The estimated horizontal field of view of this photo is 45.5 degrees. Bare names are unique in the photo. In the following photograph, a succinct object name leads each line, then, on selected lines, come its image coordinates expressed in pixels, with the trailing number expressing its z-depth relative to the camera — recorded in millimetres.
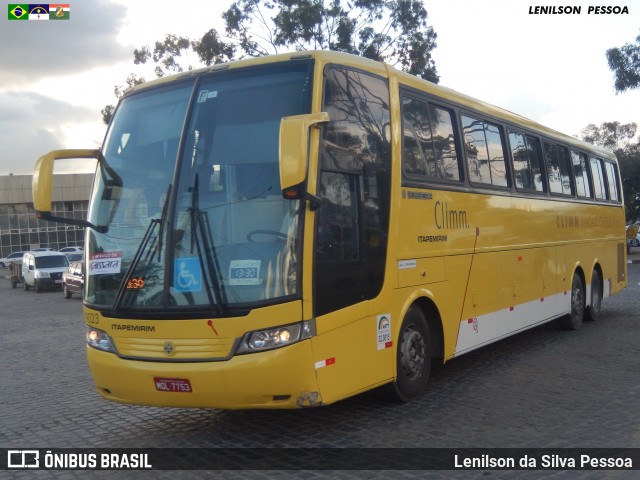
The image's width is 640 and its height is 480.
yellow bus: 6160
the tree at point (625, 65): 30938
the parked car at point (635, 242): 45594
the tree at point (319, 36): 35531
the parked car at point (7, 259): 70300
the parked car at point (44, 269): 35375
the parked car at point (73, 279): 28391
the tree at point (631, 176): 40281
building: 77250
